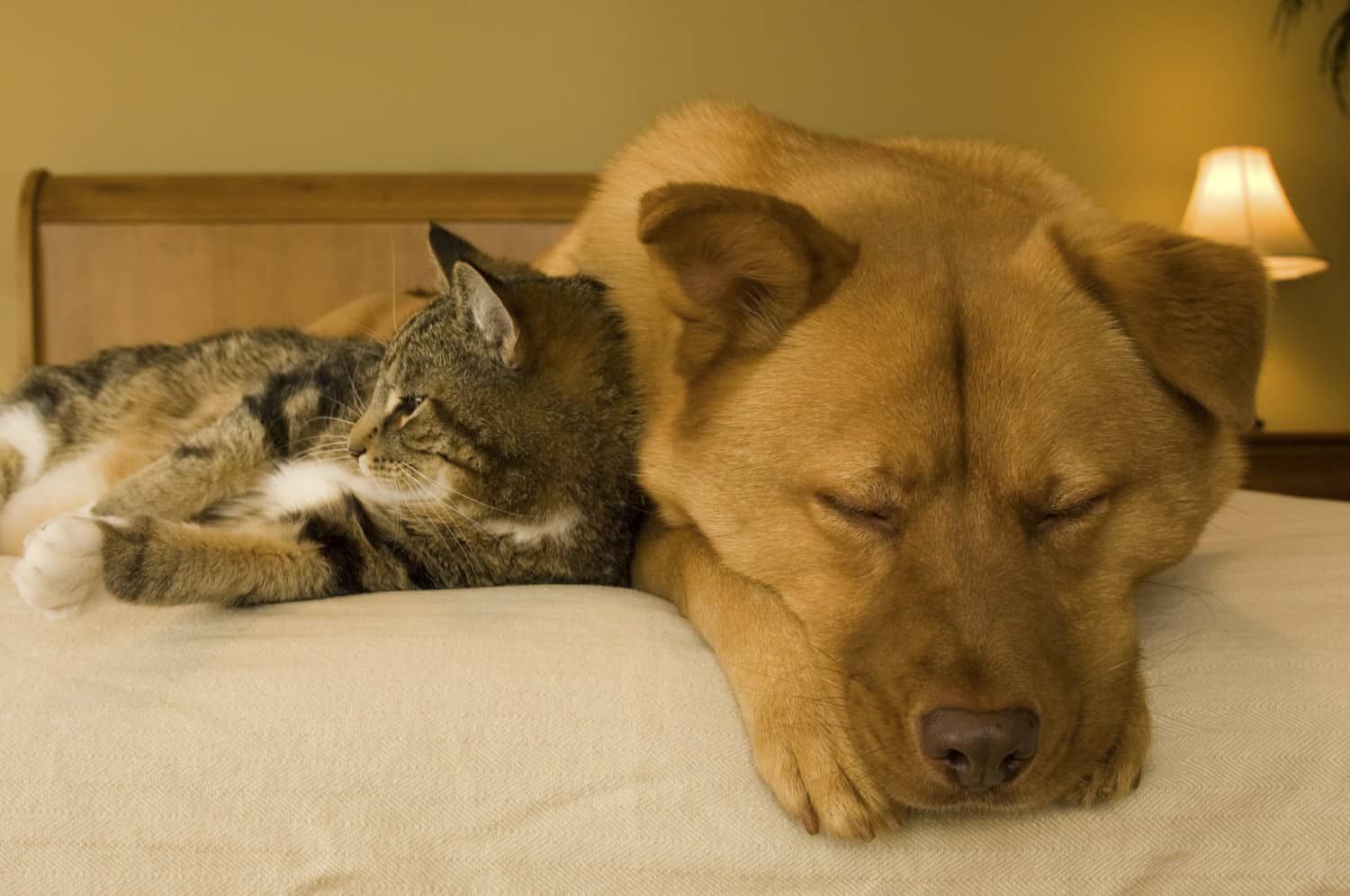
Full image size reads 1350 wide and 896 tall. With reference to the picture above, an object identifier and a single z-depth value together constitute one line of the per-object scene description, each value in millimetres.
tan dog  858
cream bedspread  834
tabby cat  1081
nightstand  2076
